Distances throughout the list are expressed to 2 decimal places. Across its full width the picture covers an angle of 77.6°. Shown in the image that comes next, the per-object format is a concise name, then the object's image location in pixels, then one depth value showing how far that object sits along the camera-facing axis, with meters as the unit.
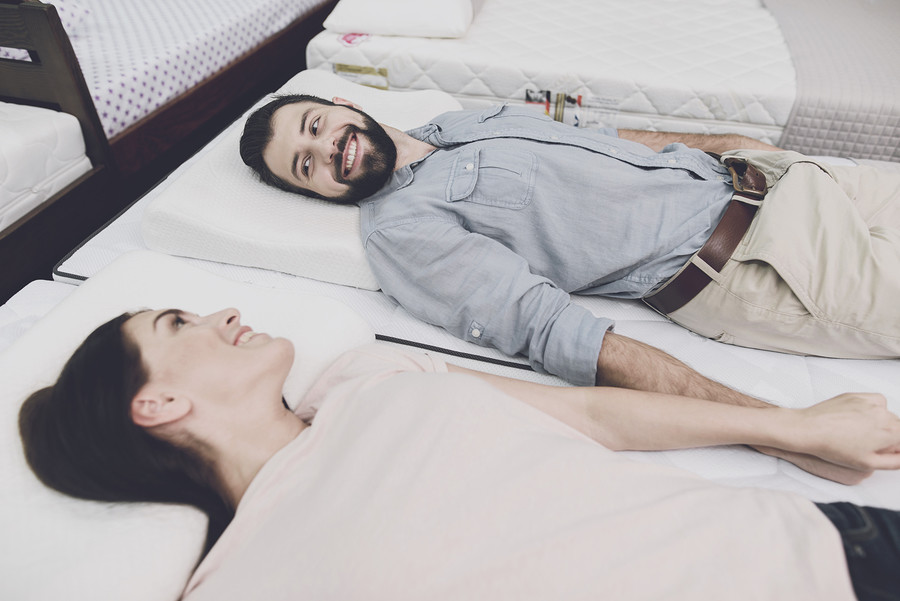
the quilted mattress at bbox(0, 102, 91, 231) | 1.43
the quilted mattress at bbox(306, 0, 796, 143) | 1.80
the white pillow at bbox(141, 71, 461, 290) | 1.28
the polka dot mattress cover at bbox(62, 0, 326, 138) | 1.76
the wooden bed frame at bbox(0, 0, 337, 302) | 1.44
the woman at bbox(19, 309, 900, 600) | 0.62
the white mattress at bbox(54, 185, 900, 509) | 0.90
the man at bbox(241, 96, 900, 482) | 1.06
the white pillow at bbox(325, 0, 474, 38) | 2.01
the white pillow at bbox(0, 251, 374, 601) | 0.71
